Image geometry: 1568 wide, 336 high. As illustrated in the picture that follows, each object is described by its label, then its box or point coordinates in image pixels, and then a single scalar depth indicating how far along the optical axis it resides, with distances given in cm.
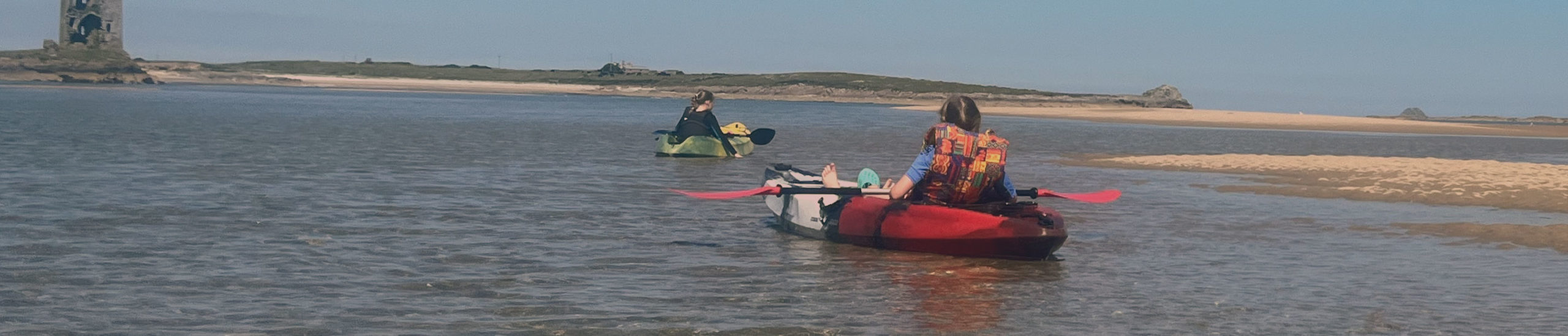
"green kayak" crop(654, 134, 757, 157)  3059
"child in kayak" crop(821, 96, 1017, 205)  1338
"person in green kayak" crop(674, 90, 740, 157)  3041
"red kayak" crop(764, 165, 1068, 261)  1362
